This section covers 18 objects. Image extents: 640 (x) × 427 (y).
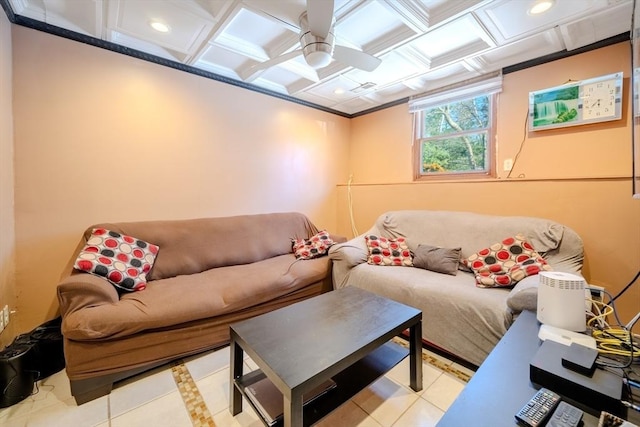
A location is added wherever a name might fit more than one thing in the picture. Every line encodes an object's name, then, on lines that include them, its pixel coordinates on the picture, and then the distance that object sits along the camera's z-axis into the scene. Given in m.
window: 2.90
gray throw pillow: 2.37
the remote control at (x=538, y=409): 0.77
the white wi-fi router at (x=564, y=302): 1.23
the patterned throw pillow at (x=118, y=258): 1.85
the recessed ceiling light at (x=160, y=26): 2.04
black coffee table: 1.11
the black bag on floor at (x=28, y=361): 1.47
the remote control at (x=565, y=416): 0.74
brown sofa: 1.52
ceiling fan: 1.50
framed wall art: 2.15
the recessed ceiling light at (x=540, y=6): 1.79
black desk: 0.80
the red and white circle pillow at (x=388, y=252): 2.59
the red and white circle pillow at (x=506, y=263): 1.97
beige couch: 1.71
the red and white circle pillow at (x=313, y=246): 2.94
